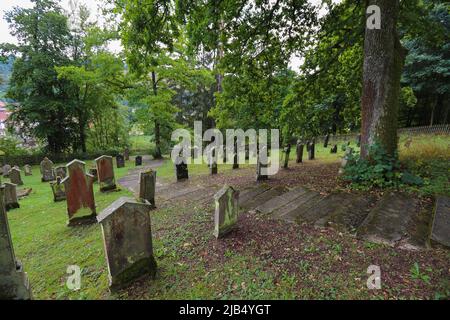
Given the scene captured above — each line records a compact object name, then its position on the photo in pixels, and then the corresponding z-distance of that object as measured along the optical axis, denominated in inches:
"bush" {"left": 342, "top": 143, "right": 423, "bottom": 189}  195.8
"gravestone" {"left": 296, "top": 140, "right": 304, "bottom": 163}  410.9
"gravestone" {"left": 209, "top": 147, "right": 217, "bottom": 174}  368.2
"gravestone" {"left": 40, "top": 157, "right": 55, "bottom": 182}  469.1
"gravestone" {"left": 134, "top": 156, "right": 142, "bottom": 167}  626.5
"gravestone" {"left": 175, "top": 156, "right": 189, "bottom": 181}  345.1
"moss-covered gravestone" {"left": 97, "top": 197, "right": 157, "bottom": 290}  101.9
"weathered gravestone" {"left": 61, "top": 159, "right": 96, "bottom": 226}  189.6
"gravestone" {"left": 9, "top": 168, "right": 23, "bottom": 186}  426.1
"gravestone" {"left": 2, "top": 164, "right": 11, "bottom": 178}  534.0
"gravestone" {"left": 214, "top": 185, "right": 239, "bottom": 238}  139.0
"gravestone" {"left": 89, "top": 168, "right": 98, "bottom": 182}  362.5
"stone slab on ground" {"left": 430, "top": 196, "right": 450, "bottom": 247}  115.2
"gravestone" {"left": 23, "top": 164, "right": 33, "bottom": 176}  583.5
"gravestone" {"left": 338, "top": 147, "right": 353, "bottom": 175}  253.8
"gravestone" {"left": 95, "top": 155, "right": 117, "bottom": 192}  301.0
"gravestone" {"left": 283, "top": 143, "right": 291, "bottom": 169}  353.2
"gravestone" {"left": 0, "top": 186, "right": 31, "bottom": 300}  84.5
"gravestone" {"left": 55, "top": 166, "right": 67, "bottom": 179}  381.1
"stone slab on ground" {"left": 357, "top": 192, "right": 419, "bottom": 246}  123.9
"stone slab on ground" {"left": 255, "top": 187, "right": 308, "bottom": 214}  180.8
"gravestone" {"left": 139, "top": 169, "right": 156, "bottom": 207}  214.1
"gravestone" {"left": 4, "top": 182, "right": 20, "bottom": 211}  274.5
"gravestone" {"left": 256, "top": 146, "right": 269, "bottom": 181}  270.4
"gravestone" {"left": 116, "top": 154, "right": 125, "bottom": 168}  577.7
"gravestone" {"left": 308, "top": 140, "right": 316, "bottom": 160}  454.6
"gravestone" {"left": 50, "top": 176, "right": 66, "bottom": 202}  283.4
